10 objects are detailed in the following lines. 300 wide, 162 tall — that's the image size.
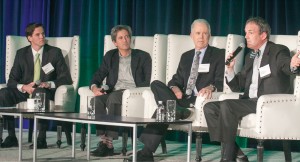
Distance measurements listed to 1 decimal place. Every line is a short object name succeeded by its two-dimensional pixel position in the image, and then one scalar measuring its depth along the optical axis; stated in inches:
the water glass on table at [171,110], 261.8
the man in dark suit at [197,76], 306.1
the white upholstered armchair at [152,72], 325.3
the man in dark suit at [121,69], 346.7
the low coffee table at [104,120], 245.7
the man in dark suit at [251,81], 273.3
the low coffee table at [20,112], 295.3
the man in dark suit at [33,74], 359.6
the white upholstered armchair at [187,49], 298.2
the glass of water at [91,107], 283.5
